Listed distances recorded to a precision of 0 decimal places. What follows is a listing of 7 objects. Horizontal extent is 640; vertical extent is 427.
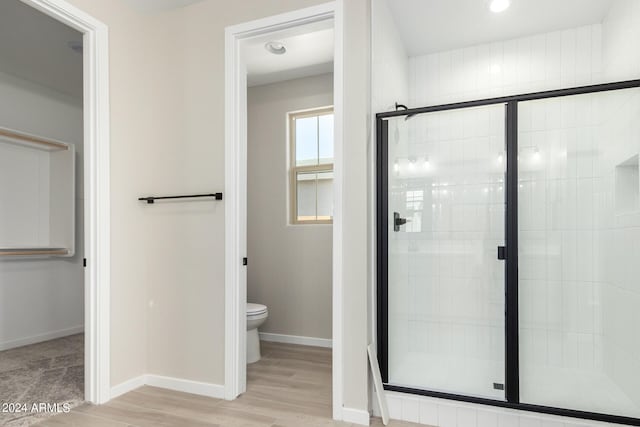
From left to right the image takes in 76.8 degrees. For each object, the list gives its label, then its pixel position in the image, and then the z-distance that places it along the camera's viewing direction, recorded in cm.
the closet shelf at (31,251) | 365
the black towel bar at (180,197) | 256
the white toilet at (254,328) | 318
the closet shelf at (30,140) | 365
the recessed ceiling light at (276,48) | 329
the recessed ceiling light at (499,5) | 270
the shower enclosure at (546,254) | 204
